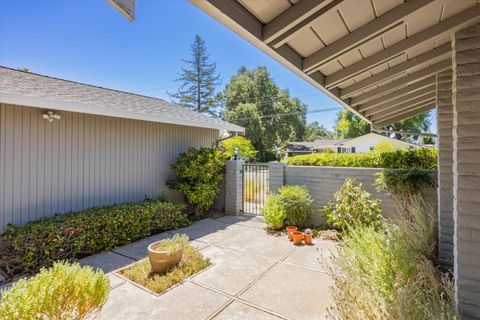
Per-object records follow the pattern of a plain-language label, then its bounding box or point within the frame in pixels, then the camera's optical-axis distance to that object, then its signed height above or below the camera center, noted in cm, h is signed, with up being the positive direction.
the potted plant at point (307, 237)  484 -150
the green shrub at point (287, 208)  561 -109
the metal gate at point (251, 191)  739 -107
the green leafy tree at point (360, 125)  2652 +416
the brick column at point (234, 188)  718 -79
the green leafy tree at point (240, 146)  1566 +99
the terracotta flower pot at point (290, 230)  500 -144
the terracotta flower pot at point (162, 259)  353 -142
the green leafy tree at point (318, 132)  5134 +684
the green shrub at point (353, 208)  498 -95
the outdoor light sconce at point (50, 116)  445 +82
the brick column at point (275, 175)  649 -37
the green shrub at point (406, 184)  462 -43
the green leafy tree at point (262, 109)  2562 +570
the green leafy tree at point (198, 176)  653 -41
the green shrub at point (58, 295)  181 -107
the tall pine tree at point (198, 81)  2658 +874
